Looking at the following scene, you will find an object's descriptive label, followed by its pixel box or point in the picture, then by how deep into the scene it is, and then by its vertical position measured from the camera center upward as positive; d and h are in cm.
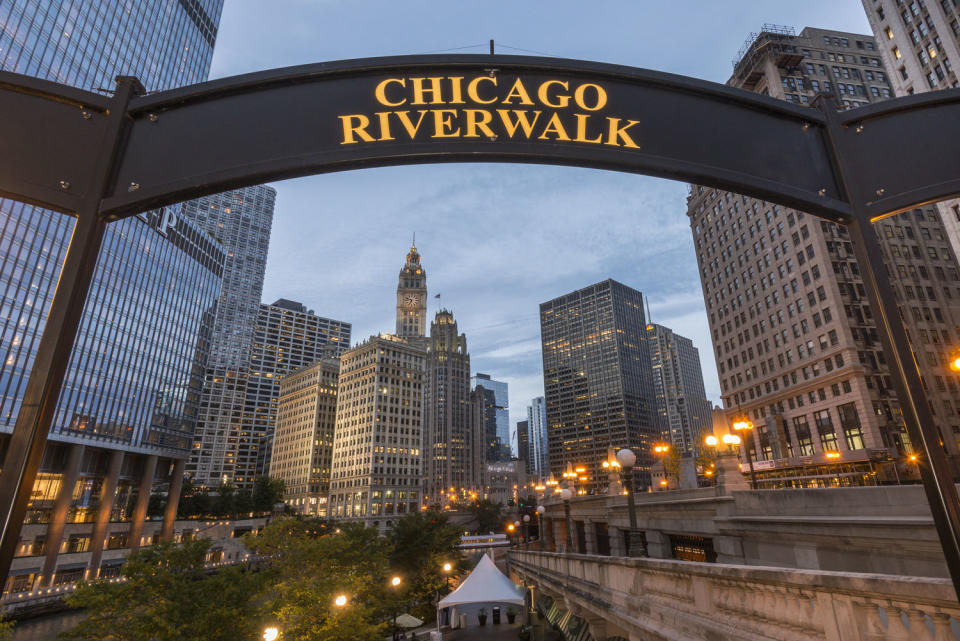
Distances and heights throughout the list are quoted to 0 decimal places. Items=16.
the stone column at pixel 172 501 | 7612 -209
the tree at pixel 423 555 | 4319 -635
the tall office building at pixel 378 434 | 12169 +1257
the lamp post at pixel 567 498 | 1956 -69
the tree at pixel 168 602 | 1833 -435
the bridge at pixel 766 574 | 475 -151
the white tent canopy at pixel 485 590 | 2308 -501
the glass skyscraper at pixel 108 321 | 5634 +2230
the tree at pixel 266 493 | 10438 -153
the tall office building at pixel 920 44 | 4472 +4001
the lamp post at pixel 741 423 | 2743 +295
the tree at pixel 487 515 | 12056 -776
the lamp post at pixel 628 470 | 1203 +25
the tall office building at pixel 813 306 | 5416 +2061
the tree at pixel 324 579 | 1996 -456
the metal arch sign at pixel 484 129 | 365 +263
